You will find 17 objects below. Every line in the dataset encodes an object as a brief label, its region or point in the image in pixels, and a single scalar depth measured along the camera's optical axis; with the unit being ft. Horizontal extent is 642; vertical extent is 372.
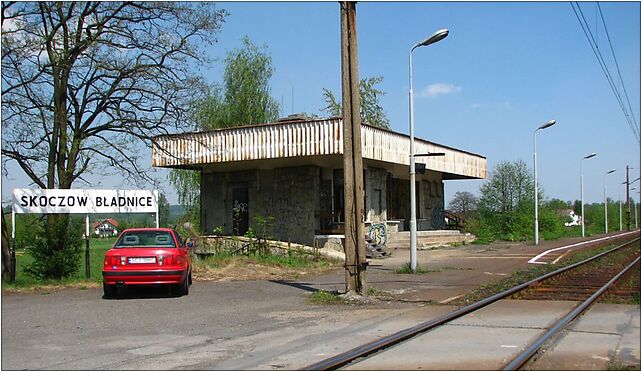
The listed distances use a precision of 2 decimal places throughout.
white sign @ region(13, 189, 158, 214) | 55.31
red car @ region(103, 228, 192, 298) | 45.47
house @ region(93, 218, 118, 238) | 175.34
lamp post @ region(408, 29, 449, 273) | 64.13
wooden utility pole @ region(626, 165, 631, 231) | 277.44
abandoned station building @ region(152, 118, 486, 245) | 90.94
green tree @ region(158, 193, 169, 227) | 64.57
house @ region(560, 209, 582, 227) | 427.86
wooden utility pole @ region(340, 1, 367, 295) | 45.03
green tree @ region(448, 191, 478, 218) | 263.41
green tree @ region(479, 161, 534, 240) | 183.42
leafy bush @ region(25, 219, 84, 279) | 56.54
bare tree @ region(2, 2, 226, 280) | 57.36
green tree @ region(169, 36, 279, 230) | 154.81
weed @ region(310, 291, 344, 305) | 43.88
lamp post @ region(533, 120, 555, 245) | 124.77
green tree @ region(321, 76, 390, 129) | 203.00
